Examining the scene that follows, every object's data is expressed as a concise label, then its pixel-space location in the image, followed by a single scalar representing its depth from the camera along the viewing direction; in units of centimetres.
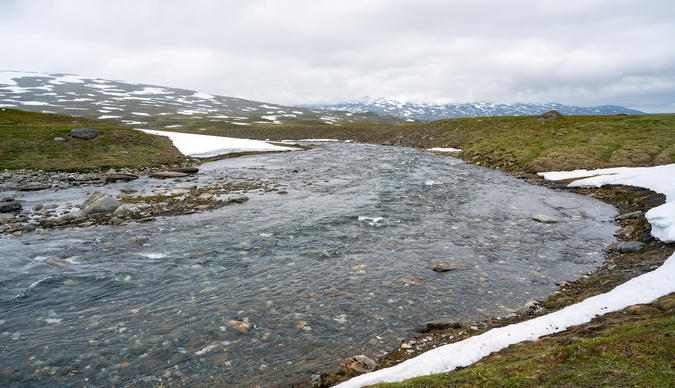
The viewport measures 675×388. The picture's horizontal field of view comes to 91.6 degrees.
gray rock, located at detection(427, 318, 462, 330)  1045
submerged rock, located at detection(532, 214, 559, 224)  2081
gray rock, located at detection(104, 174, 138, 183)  3180
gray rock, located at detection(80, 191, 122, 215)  2128
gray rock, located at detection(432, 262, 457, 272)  1435
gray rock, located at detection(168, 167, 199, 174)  3719
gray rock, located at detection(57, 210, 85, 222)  1991
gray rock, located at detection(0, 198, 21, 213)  2155
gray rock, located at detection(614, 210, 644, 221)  2023
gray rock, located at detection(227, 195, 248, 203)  2531
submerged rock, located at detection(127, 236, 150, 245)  1678
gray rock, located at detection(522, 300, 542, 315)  1114
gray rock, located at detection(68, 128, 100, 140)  4258
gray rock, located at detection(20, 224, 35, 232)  1817
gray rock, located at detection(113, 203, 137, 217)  2098
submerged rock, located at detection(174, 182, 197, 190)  2939
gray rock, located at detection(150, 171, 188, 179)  3470
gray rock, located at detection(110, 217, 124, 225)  1967
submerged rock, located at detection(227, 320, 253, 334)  1024
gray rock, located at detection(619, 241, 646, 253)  1528
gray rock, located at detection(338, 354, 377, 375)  839
